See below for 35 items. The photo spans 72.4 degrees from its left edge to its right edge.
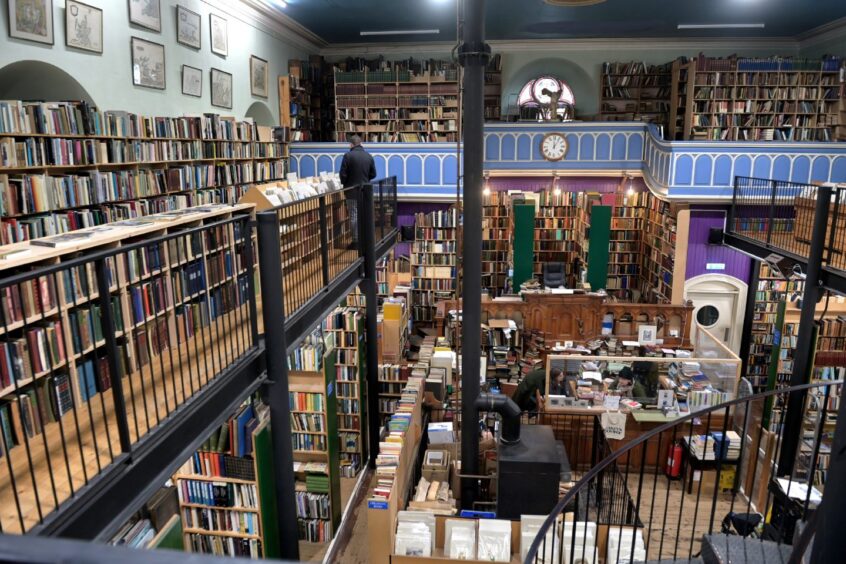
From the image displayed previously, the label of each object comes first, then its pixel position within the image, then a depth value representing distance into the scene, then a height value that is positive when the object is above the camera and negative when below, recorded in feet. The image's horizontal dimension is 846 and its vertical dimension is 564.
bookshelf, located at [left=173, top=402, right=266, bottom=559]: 17.67 -9.92
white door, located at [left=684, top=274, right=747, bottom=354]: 41.65 -8.39
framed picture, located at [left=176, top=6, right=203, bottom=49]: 28.91 +7.70
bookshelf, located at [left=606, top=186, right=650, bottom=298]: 43.01 -4.21
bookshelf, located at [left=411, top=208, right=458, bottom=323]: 41.70 -5.38
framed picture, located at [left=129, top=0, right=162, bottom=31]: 25.32 +7.35
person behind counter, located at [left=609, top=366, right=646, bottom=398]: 27.48 -9.56
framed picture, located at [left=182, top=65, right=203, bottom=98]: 29.81 +5.10
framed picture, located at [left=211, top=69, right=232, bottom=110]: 32.83 +5.21
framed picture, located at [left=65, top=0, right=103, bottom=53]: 21.88 +5.82
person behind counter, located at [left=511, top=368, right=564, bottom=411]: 27.86 -9.60
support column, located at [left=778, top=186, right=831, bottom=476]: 22.43 -5.86
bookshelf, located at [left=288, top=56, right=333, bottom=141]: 43.37 +6.57
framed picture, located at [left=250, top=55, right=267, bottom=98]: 37.35 +6.76
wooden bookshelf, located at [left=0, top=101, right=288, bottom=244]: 17.88 +0.50
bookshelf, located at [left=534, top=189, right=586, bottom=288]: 43.19 -3.41
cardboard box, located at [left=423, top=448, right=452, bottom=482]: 22.02 -10.71
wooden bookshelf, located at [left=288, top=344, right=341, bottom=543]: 21.44 -10.00
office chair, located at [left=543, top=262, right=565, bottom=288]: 40.09 -6.21
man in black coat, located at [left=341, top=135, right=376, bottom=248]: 26.81 +0.77
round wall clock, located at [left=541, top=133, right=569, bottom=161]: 41.37 +2.73
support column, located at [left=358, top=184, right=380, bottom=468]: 23.35 -5.13
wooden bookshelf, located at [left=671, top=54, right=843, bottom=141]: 41.06 +6.25
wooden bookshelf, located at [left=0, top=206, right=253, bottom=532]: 9.89 -3.58
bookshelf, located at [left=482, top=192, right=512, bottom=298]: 42.78 -4.17
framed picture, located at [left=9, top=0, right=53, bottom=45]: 19.47 +5.38
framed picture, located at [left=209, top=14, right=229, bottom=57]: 32.35 +8.16
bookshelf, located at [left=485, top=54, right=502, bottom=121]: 48.80 +7.55
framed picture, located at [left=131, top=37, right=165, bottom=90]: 25.84 +5.22
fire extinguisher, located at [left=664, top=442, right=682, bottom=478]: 25.34 -11.83
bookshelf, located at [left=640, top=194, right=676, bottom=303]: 37.76 -4.42
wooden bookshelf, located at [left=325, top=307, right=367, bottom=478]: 25.63 -9.35
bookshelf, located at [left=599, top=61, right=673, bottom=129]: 46.91 +7.63
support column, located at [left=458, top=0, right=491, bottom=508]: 18.61 -1.55
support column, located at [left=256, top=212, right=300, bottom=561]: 13.57 -4.85
